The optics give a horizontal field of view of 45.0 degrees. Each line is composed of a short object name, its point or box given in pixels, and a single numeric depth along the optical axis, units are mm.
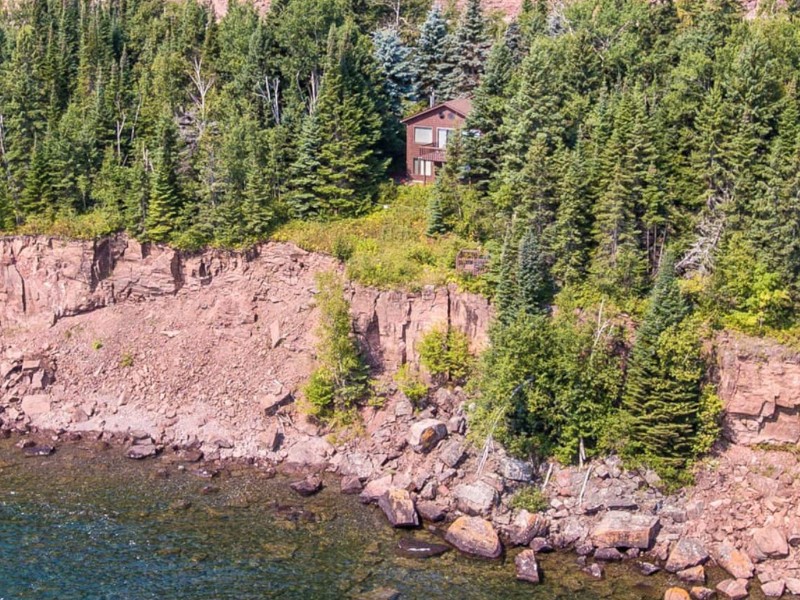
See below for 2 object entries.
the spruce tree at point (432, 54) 74938
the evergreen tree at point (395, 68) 74875
